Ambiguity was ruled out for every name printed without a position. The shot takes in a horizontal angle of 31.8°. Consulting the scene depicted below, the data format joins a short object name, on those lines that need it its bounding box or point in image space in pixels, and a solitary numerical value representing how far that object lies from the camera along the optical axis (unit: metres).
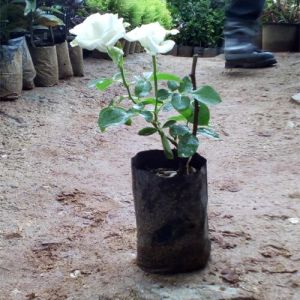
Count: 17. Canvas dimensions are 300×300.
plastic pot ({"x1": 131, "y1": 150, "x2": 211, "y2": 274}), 1.16
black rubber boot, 3.49
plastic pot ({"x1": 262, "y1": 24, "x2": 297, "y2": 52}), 4.73
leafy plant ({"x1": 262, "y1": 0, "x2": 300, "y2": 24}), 4.90
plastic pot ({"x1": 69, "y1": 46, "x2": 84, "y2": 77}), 3.53
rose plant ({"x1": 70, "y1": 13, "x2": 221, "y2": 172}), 1.08
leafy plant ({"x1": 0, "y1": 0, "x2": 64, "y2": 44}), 3.03
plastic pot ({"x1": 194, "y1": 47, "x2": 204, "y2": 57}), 6.32
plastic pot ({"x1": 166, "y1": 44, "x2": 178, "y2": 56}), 6.32
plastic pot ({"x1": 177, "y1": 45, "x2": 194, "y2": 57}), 6.34
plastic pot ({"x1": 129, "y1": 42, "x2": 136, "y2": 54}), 4.77
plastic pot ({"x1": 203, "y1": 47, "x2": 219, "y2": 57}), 6.34
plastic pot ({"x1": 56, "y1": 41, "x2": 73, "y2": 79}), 3.40
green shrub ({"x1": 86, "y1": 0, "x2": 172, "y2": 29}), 4.47
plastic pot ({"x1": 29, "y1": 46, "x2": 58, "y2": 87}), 3.20
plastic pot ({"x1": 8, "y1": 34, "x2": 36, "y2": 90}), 3.04
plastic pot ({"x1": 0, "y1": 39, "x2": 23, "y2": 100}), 2.81
